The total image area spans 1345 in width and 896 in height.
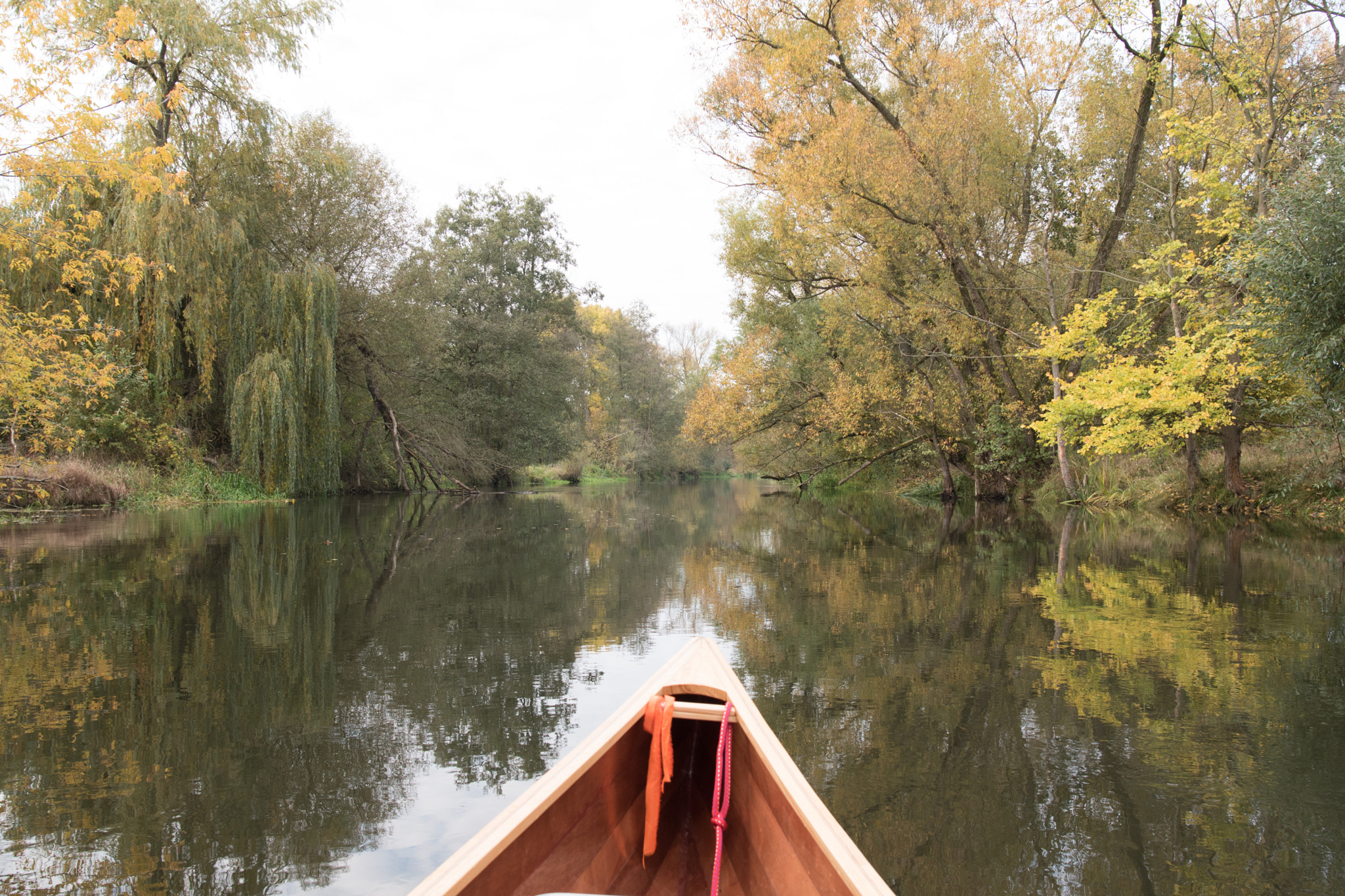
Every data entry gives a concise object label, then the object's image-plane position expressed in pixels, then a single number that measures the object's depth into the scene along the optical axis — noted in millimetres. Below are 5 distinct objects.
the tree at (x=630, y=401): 46094
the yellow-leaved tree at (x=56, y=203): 9477
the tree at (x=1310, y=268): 8312
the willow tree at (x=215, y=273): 15000
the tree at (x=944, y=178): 15766
